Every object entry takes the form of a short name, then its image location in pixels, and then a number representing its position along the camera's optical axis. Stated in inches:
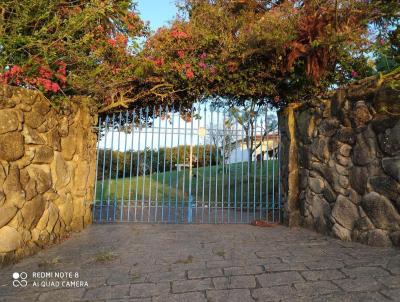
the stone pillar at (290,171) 217.8
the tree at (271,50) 203.6
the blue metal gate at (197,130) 237.8
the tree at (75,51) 146.6
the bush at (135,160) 366.6
